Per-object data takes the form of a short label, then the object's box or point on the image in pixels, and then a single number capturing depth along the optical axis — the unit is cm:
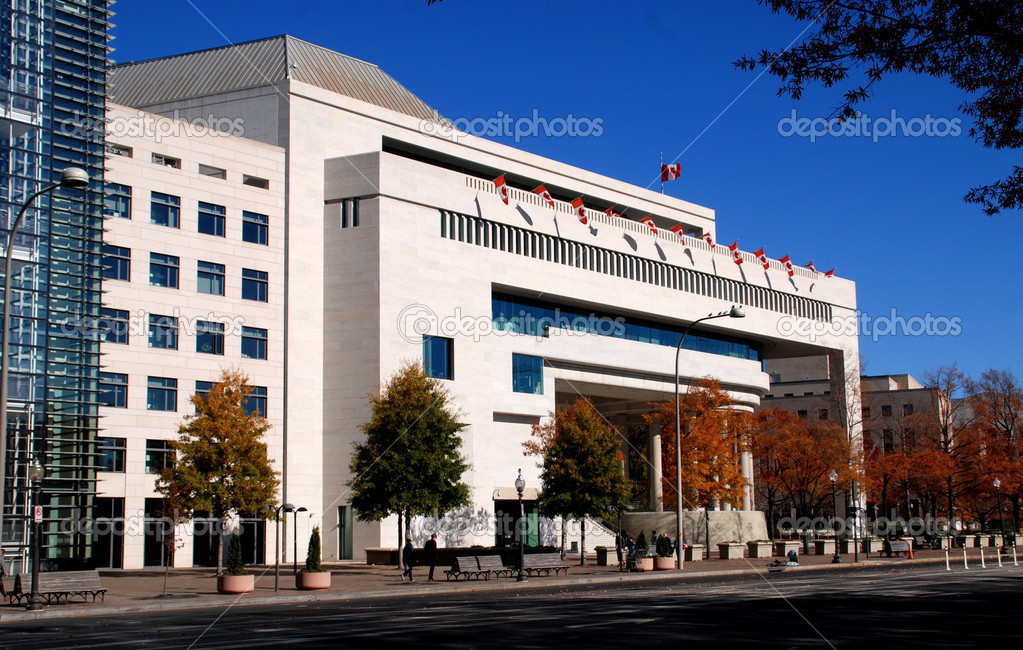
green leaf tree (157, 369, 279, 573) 4147
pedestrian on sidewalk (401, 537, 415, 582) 4125
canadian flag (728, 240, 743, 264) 8306
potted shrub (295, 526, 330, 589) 3638
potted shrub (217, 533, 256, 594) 3425
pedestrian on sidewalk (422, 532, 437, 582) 4088
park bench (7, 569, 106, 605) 3095
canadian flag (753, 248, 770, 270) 8612
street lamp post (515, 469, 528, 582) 4093
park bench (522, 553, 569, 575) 4481
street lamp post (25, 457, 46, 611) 2909
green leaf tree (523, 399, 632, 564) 5784
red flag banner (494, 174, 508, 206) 6406
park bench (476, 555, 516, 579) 4266
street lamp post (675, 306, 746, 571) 4693
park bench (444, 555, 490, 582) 4100
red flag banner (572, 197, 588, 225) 6975
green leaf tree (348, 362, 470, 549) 4684
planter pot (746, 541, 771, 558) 6250
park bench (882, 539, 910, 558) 6153
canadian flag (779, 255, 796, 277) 8922
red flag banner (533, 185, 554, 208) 6769
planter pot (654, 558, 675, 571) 4872
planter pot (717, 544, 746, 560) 6128
